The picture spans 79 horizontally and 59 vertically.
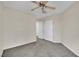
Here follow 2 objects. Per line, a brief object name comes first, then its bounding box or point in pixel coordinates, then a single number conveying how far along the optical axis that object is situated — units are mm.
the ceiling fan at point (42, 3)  1761
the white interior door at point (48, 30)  4244
